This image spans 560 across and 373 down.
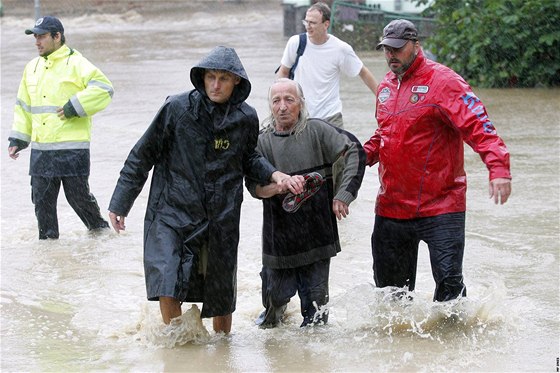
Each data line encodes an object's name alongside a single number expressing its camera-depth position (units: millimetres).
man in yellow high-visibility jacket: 18562
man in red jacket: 12273
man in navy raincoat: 12258
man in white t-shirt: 19781
